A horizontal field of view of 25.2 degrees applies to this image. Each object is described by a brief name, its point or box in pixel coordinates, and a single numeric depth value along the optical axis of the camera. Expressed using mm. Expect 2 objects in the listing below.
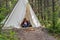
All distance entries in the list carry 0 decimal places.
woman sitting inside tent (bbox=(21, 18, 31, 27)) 9618
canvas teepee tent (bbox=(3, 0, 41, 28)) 9474
